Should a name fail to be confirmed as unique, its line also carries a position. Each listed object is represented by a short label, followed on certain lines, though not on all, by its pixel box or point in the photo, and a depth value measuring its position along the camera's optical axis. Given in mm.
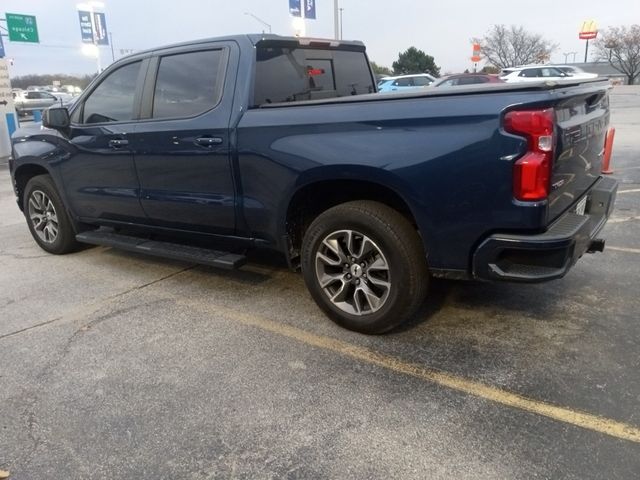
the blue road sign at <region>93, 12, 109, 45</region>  32091
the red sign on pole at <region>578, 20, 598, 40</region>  64438
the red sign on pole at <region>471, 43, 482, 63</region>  47794
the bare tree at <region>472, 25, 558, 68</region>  61031
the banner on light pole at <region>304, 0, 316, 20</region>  26275
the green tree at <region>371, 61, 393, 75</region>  57350
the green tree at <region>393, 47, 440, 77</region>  52000
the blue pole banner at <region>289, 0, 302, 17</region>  25673
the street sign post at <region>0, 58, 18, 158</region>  14923
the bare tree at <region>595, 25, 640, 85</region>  59097
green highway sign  23156
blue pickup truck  2902
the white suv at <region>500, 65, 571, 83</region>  27916
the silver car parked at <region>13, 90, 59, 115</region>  31578
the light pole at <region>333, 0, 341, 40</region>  25706
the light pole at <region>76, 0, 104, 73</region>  31656
